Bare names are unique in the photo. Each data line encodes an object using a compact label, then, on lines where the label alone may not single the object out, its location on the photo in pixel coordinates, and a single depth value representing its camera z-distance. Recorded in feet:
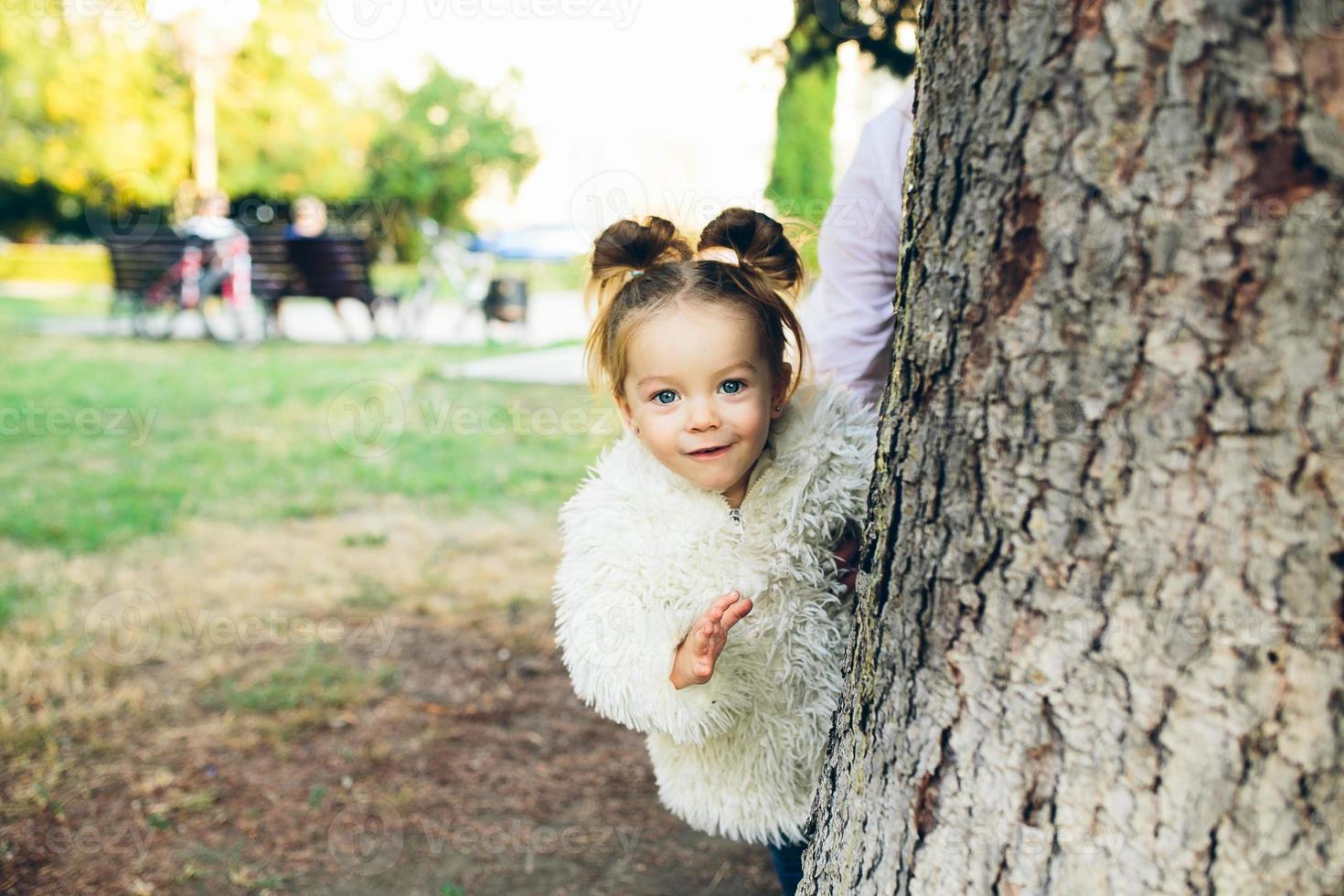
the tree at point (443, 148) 91.61
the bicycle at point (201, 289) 33.96
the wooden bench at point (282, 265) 34.12
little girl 5.65
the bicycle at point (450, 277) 38.04
